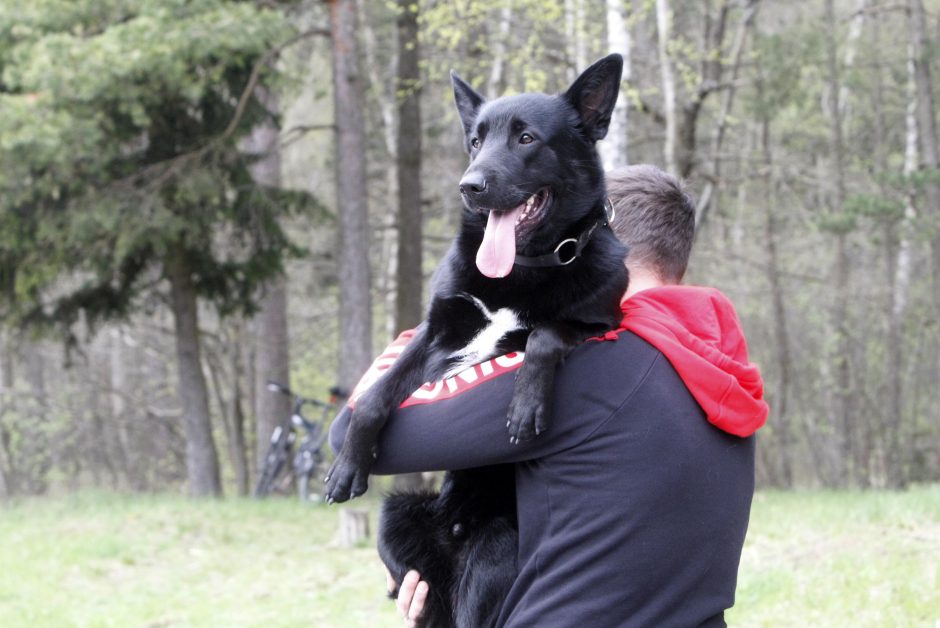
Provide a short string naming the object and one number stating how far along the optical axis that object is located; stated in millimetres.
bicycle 13008
